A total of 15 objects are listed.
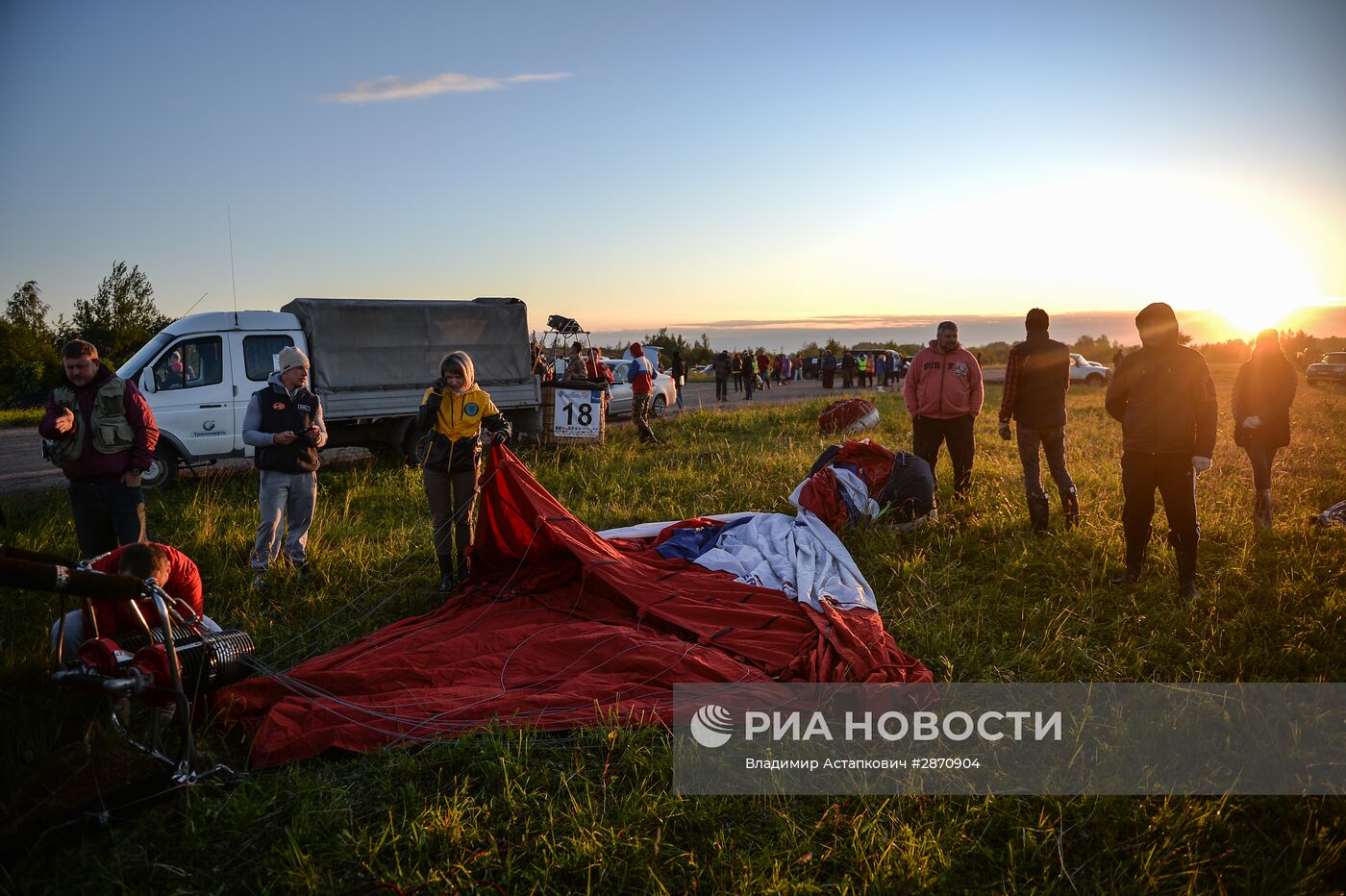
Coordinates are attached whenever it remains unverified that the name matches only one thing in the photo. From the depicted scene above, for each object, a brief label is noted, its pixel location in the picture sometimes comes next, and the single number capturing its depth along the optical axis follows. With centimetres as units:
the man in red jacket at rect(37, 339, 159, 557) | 525
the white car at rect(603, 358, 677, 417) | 1806
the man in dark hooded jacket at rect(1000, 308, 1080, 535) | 687
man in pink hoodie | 742
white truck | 981
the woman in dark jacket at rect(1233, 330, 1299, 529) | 708
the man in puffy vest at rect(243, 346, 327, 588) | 613
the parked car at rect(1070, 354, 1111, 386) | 3181
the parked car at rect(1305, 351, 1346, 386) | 2842
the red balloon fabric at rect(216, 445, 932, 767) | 385
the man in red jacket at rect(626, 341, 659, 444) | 1384
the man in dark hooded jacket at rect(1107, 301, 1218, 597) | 530
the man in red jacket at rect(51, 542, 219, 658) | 373
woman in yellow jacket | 609
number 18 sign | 1241
